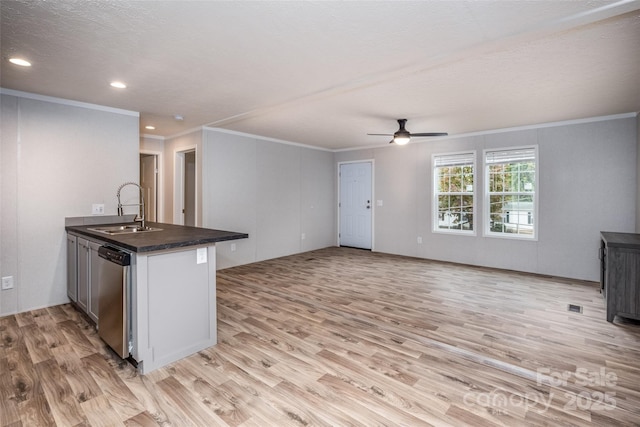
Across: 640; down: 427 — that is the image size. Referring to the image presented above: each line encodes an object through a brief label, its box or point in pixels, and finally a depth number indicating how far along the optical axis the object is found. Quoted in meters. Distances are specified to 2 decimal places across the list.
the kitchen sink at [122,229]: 3.21
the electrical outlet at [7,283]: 3.30
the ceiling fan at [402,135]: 4.50
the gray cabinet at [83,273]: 2.89
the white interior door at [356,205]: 7.18
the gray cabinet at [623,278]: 3.03
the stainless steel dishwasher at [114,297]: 2.25
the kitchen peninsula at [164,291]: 2.24
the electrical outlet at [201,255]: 2.53
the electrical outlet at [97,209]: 3.88
